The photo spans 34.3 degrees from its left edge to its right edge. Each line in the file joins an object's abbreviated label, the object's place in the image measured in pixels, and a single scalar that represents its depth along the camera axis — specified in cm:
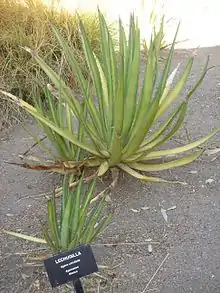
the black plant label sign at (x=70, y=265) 146
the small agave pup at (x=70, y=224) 166
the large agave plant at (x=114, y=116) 210
